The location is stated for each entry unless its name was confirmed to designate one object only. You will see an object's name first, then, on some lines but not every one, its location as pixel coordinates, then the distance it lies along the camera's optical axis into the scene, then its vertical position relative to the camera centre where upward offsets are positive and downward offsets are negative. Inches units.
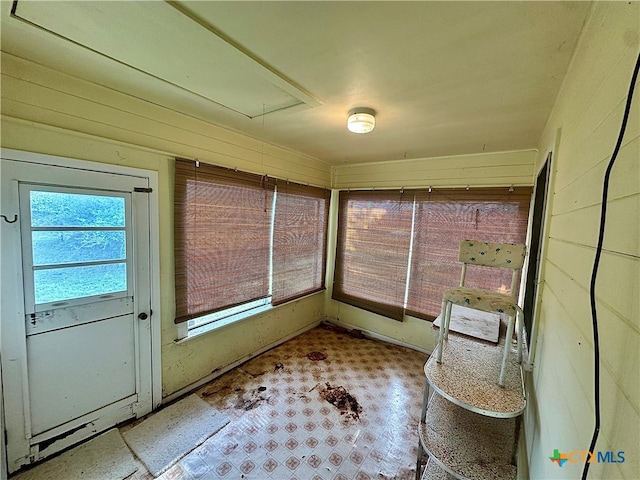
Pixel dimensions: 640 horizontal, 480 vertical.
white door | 61.4 -26.1
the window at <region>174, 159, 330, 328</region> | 89.4 -10.1
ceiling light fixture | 73.1 +28.6
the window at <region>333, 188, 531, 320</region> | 108.8 -7.9
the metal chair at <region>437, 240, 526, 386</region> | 51.6 -14.3
